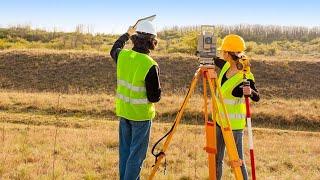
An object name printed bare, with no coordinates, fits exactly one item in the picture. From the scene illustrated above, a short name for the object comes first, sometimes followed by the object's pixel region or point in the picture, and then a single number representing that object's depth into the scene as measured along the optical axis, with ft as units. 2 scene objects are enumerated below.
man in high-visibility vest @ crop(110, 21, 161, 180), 15.69
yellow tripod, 15.78
